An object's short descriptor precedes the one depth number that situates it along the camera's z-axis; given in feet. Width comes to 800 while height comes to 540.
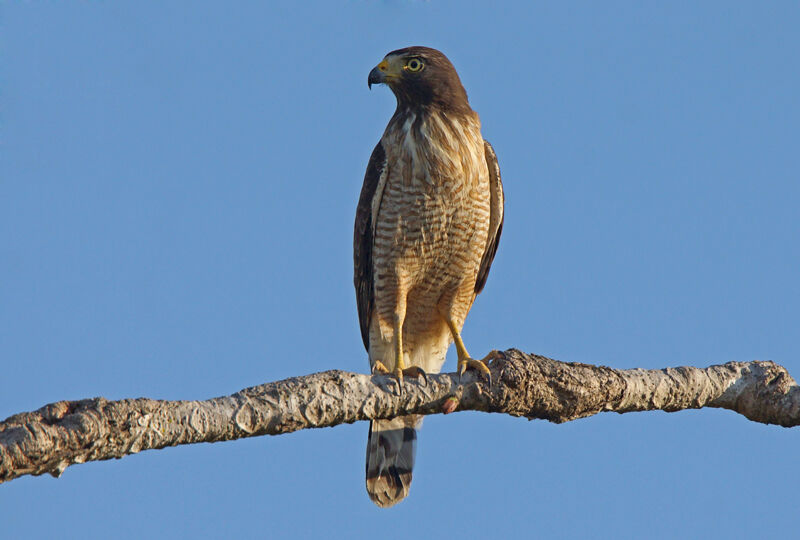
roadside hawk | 44.24
